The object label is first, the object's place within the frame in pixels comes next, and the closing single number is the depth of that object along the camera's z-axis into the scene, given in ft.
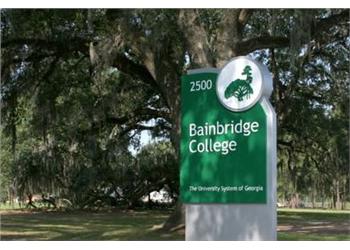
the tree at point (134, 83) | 45.09
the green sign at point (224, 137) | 29.14
